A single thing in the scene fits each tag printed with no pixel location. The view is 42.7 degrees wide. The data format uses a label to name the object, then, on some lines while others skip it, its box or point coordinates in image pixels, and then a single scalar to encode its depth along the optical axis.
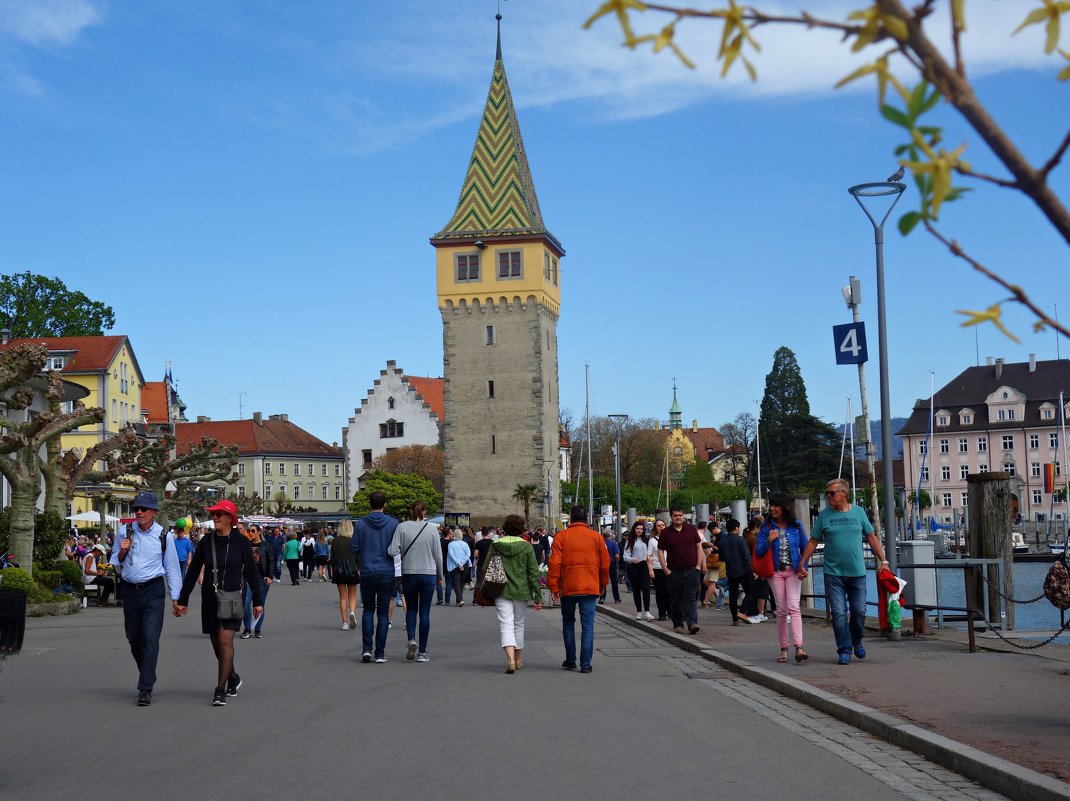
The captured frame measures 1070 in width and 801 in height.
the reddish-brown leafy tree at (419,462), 118.06
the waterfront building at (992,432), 116.75
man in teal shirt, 14.81
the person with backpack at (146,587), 12.44
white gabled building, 128.00
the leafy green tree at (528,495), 87.38
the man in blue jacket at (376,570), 16.58
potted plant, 8.90
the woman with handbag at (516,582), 15.81
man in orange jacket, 15.91
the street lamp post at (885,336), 19.70
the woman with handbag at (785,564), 15.12
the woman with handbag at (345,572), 21.52
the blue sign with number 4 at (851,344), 20.64
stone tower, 89.56
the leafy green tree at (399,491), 104.44
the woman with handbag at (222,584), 12.36
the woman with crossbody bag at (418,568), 16.91
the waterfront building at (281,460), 147.20
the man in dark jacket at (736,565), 23.05
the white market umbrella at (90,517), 47.53
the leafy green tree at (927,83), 3.17
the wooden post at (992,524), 17.58
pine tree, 122.69
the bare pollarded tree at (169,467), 43.97
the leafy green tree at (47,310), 82.44
